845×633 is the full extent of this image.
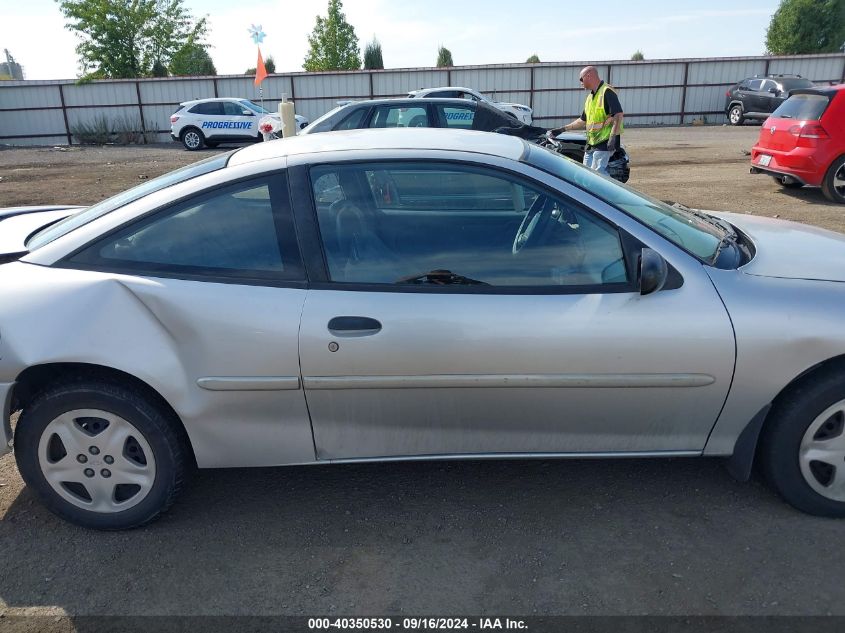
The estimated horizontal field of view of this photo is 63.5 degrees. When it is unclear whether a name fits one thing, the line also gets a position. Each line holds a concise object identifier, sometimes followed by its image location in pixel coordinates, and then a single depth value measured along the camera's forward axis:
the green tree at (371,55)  42.34
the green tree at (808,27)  40.62
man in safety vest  8.20
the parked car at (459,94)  18.73
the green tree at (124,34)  33.06
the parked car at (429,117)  9.94
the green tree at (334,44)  44.00
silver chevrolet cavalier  2.66
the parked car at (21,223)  3.05
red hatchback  9.31
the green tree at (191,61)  36.00
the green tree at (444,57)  46.59
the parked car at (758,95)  23.34
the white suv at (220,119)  20.91
